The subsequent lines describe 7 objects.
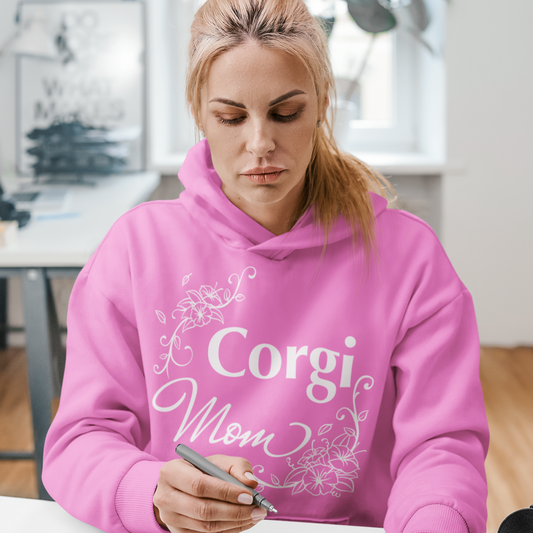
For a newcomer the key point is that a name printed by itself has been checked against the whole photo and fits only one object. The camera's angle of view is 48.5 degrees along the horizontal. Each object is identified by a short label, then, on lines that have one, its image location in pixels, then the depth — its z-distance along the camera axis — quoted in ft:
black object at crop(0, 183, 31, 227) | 5.25
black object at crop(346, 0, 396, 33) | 6.97
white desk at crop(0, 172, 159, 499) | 4.52
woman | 2.33
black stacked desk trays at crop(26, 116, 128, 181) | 7.02
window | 7.93
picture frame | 7.72
